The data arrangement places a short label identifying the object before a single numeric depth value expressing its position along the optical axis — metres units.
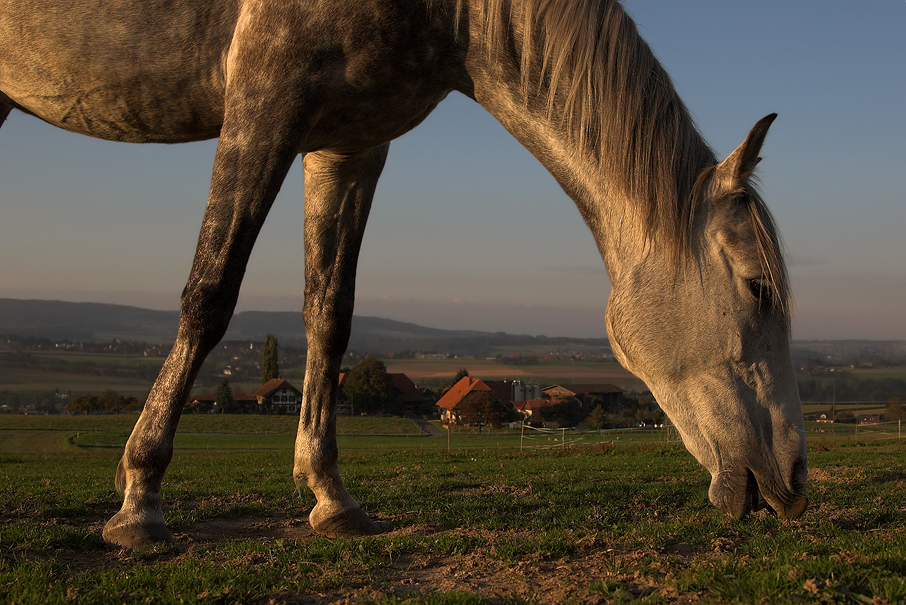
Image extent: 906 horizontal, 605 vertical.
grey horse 2.94
